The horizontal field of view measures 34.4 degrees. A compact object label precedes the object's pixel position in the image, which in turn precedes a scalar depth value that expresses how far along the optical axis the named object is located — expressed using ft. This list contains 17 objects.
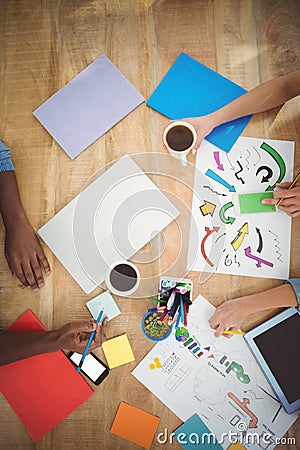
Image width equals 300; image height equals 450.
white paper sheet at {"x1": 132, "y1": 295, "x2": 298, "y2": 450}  3.81
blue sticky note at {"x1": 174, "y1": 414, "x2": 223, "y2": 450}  3.79
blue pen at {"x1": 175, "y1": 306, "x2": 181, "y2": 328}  3.85
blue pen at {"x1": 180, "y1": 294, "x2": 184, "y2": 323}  3.76
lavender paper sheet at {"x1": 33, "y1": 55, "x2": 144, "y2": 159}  4.20
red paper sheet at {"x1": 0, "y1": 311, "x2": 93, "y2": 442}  3.87
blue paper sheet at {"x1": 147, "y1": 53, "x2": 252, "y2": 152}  4.17
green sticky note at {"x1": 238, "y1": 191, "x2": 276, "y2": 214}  4.01
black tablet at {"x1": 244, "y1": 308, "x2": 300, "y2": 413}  3.79
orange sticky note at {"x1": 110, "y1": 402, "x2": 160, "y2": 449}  3.83
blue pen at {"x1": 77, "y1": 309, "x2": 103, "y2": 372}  3.80
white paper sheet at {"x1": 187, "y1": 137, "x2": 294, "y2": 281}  3.98
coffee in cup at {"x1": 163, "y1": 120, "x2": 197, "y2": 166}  3.92
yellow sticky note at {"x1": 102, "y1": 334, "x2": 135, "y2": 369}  3.89
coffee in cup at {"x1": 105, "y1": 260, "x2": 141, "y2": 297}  3.84
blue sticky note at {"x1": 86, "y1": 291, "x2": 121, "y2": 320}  3.95
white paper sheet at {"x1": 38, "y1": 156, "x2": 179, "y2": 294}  4.00
